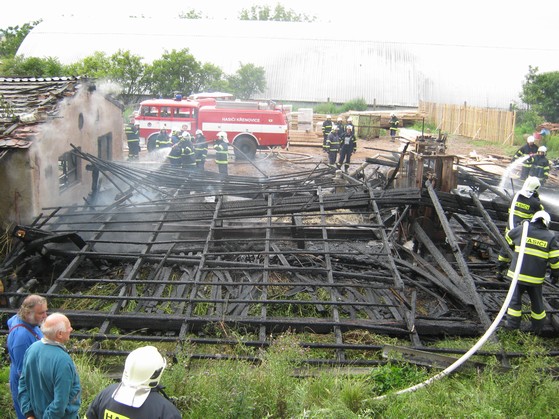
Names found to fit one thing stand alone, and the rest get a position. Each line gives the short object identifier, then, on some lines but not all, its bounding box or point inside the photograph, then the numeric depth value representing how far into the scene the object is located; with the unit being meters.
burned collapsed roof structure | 6.50
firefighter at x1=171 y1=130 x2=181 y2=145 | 15.96
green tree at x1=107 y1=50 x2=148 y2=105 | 29.22
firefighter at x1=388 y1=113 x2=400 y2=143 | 25.81
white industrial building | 36.00
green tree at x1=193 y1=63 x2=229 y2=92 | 31.69
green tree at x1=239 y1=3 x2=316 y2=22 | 68.06
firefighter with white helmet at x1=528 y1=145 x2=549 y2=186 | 13.21
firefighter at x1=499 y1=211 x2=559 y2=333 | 6.08
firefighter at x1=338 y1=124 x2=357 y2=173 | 17.19
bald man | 3.59
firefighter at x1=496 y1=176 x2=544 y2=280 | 7.30
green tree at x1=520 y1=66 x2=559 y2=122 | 26.97
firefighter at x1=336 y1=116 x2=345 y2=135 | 18.19
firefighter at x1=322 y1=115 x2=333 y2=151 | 20.02
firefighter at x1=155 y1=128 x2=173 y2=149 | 18.23
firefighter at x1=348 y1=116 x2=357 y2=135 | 17.26
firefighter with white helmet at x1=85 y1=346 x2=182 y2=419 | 2.94
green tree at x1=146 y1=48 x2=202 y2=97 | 30.38
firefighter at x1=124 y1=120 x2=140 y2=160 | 18.92
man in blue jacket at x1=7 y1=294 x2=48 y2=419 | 4.01
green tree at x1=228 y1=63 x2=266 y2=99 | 34.25
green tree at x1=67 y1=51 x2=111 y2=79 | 27.70
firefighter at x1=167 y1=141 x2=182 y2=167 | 14.44
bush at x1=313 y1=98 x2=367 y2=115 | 33.00
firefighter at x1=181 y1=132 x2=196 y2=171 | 14.41
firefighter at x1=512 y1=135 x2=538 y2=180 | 13.96
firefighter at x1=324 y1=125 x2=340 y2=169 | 17.77
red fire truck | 20.16
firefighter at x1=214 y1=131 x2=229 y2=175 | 15.48
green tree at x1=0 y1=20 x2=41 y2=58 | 39.50
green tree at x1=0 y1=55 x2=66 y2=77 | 24.50
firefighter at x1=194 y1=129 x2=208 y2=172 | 15.42
